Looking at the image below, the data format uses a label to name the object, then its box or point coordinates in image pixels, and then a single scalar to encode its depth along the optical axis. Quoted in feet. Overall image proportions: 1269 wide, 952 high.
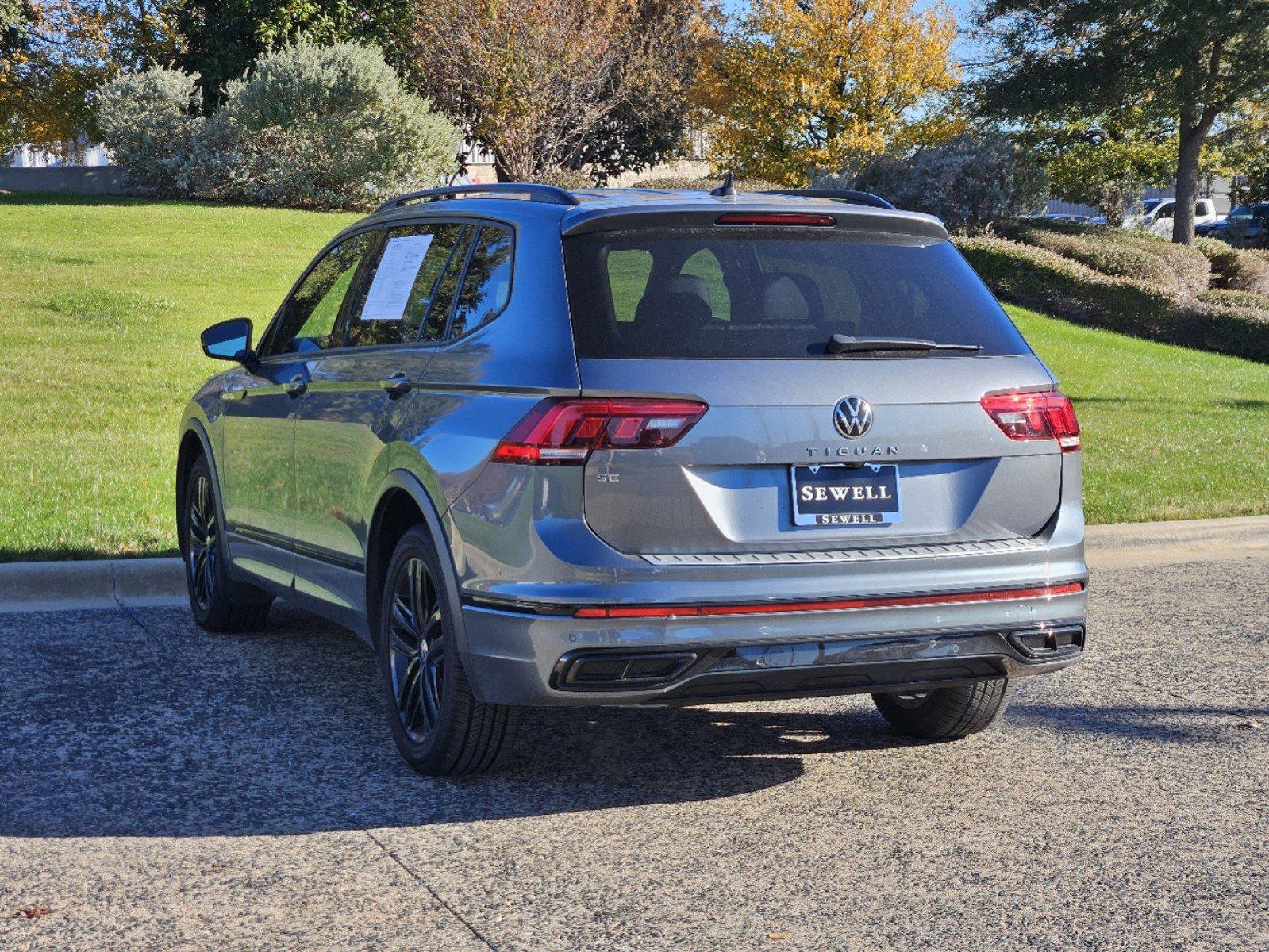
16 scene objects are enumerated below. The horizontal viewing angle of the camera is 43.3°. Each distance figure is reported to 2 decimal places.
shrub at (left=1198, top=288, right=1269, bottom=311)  87.78
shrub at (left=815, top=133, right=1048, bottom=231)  98.12
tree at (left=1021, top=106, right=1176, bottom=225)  150.10
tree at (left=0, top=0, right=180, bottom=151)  162.81
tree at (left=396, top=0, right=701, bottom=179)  121.08
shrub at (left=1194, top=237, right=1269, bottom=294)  102.22
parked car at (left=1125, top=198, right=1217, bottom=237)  170.30
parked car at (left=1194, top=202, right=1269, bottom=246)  152.56
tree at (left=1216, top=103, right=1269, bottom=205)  137.18
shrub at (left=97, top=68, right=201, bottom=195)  106.52
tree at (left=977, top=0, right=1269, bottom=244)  109.60
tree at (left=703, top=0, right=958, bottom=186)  147.64
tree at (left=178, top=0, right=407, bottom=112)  123.34
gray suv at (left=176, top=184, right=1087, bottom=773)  14.62
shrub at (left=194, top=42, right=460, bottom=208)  102.73
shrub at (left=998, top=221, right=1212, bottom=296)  93.56
